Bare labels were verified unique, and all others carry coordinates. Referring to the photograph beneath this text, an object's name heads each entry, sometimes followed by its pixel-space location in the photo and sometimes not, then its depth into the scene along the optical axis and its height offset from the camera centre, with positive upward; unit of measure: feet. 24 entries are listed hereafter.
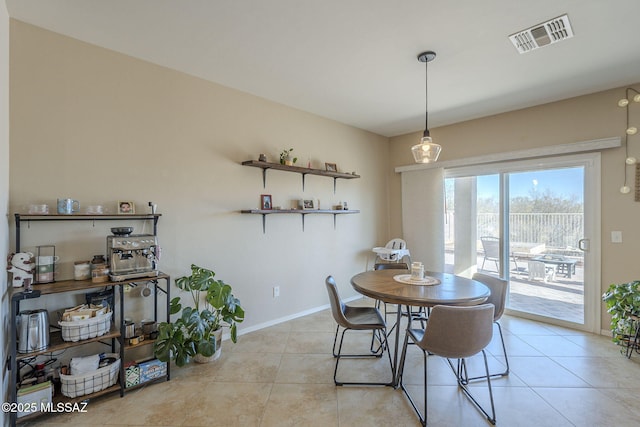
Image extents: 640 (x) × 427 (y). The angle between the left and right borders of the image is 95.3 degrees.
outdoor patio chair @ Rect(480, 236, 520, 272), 12.92 -1.52
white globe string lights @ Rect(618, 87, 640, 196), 9.73 +2.77
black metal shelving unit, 5.69 -2.33
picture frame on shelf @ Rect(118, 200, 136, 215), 7.80 +0.20
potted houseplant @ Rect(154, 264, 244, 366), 7.47 -3.00
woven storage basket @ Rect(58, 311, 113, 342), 6.34 -2.53
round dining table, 6.70 -1.90
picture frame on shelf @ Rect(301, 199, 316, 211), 12.34 +0.46
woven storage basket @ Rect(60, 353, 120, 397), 6.37 -3.75
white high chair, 14.29 -1.82
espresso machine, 7.16 -1.06
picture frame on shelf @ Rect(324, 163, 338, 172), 13.37 +2.21
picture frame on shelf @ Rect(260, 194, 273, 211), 11.12 +0.49
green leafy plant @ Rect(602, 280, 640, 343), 8.70 -2.79
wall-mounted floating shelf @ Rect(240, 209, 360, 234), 10.50 +0.13
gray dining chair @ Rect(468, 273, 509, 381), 8.03 -2.27
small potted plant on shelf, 11.25 +2.23
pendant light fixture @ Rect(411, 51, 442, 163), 8.19 +1.93
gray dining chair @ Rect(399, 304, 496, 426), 5.87 -2.41
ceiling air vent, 6.76 +4.44
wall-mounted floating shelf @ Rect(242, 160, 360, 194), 10.38 +1.81
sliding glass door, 10.86 -0.70
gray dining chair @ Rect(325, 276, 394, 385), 7.50 -2.89
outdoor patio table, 11.25 -1.87
